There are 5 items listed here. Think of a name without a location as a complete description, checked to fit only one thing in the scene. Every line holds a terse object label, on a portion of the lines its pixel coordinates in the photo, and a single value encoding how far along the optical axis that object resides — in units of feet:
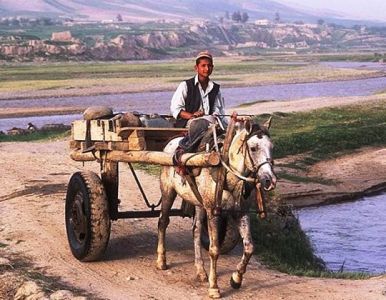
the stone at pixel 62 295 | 27.99
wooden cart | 32.37
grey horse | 26.48
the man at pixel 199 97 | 31.53
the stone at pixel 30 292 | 28.37
